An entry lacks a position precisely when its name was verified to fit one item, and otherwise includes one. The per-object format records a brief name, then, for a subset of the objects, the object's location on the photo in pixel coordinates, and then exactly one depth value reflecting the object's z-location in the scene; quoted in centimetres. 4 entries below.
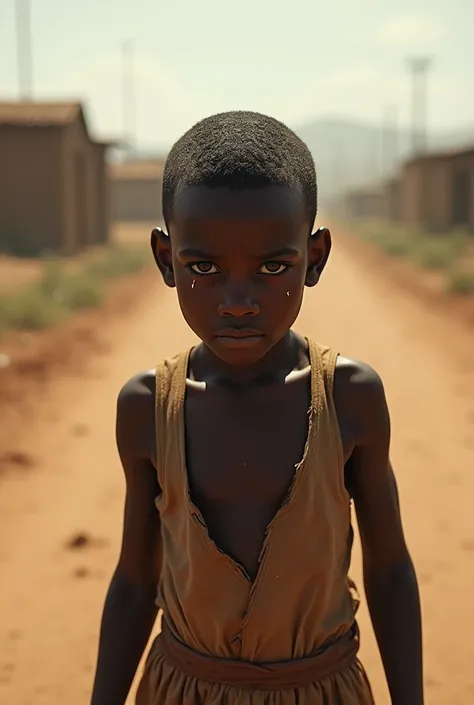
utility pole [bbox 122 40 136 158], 5135
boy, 132
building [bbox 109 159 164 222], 4381
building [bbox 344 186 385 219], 6156
